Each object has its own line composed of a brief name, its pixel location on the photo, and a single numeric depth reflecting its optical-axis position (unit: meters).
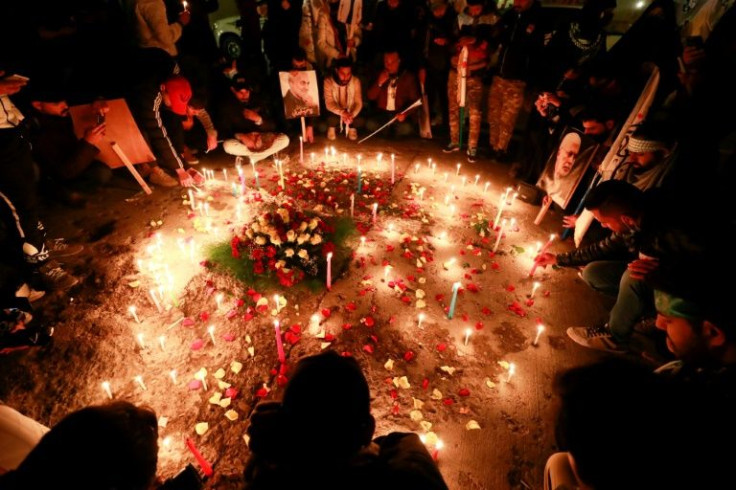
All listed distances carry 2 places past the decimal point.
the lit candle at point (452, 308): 3.58
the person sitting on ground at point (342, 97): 7.39
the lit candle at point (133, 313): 3.55
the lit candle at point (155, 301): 3.73
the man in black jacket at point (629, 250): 2.91
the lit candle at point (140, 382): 3.01
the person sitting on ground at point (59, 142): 4.55
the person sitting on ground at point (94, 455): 1.13
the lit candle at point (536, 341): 3.60
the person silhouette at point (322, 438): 1.22
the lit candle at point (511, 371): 3.22
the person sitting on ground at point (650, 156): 3.85
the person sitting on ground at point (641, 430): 1.20
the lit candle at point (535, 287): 4.07
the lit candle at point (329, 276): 3.79
